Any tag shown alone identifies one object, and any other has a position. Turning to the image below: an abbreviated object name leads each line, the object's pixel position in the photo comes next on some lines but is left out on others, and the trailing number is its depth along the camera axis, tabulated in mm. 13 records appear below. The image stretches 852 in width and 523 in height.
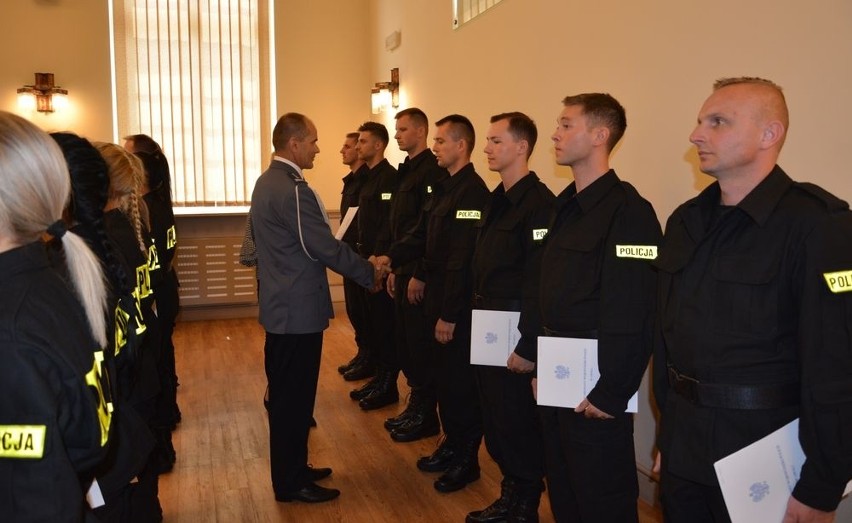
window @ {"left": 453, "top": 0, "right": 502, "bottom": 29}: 4551
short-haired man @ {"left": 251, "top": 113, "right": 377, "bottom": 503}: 3025
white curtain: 6742
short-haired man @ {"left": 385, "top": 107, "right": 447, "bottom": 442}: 3826
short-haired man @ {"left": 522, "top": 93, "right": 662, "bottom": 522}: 2182
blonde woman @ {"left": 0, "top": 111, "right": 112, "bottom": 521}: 1051
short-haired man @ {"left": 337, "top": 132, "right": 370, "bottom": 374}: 5039
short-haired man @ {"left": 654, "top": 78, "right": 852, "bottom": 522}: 1484
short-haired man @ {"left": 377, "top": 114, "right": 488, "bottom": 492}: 3271
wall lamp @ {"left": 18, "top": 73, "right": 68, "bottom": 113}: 6211
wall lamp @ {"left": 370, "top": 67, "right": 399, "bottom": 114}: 6551
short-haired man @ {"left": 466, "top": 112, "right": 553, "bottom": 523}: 2801
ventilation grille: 7012
